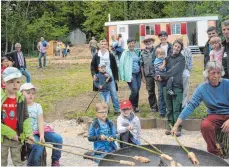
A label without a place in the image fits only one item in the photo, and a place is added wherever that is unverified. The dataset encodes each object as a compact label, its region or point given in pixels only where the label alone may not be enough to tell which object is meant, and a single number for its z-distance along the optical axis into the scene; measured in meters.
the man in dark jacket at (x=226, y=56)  3.45
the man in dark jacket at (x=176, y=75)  3.77
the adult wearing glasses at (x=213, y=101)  2.81
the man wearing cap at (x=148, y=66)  4.39
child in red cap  2.93
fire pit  2.03
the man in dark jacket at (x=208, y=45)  3.87
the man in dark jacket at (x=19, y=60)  6.68
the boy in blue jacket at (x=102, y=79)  4.34
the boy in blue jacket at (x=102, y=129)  2.84
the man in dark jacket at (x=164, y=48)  4.16
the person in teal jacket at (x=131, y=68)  4.44
